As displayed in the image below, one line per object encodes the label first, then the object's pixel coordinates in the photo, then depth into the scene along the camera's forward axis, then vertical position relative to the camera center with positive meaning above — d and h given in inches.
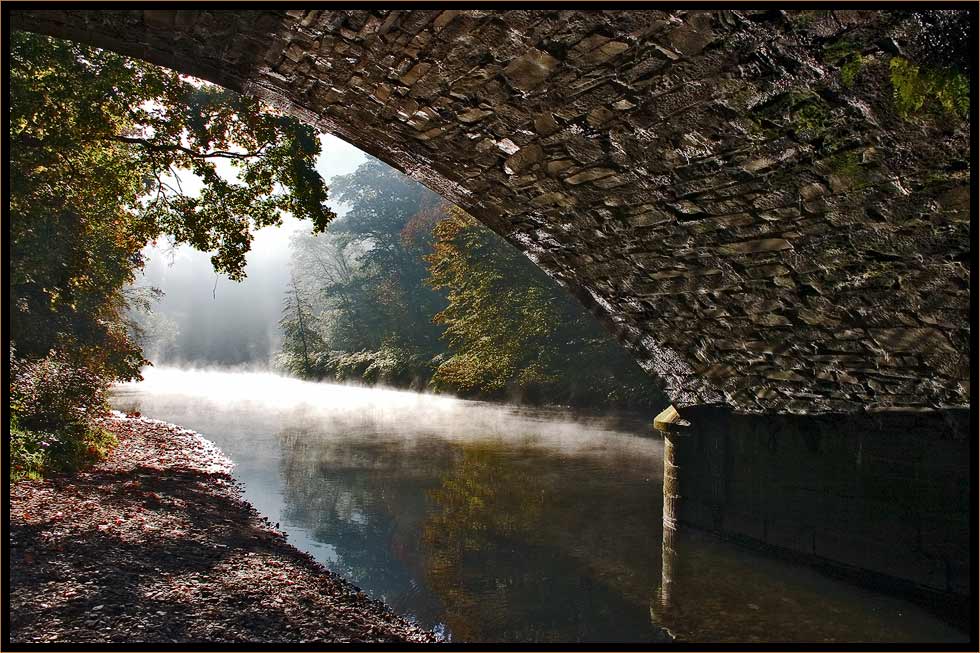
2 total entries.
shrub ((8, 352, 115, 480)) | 297.7 -51.3
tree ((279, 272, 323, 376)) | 1498.5 -25.0
